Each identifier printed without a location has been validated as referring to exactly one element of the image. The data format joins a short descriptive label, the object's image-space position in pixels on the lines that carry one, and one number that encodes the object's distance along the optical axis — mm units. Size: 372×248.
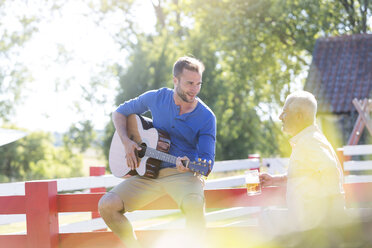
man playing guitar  4449
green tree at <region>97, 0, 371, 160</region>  25219
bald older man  3463
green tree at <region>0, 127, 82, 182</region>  30469
